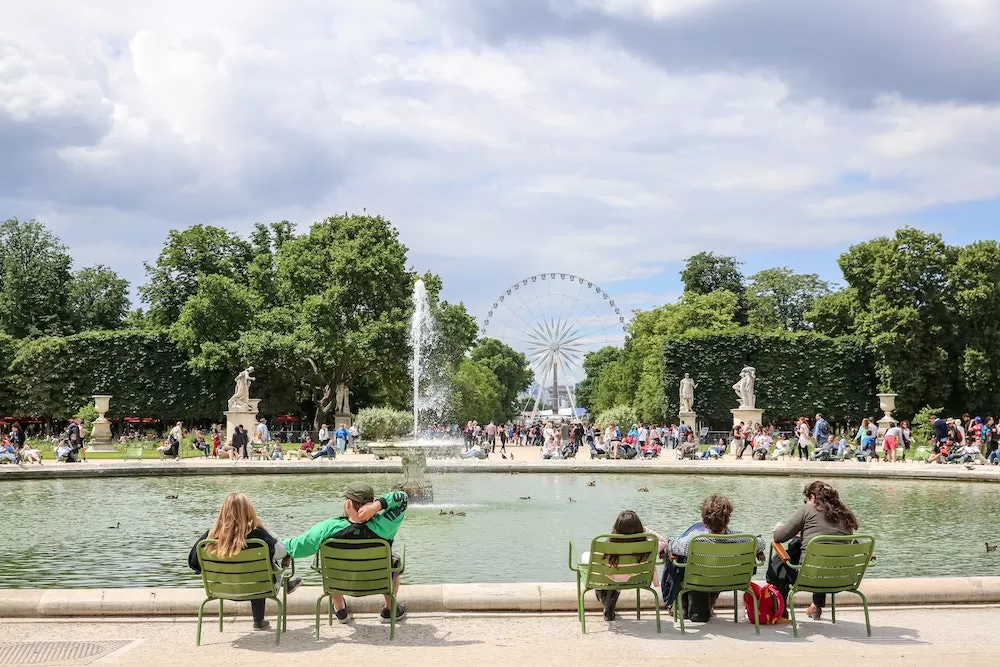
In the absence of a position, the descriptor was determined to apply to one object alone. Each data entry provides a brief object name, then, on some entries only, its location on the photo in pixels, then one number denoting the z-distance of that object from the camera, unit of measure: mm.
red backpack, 6938
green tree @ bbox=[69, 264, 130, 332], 57531
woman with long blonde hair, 6477
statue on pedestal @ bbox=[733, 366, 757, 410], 34938
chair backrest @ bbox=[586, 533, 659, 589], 6840
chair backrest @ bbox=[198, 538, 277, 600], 6480
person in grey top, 7070
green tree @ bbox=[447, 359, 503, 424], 65438
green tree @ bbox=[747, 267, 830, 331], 66625
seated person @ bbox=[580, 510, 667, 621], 6953
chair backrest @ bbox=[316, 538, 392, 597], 6590
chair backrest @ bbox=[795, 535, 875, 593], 6789
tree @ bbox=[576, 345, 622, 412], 112262
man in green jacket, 6785
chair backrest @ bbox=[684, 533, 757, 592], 6789
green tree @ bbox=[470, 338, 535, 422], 106938
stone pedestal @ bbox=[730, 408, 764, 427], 34844
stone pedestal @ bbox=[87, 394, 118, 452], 32562
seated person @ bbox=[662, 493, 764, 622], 6934
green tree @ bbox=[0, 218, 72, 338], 54000
